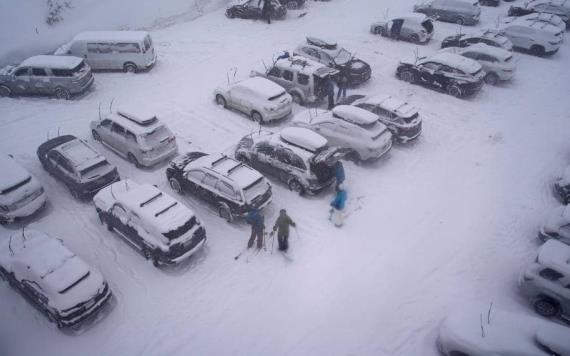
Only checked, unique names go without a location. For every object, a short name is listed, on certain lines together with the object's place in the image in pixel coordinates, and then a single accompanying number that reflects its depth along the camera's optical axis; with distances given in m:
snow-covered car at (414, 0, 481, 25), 28.64
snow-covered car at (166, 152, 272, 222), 13.59
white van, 21.88
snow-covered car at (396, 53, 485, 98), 20.83
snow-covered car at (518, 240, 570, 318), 11.09
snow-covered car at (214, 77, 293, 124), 18.69
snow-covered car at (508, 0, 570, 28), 29.34
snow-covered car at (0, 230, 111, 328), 10.65
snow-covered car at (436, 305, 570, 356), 9.45
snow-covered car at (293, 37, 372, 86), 21.95
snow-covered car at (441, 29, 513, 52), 24.09
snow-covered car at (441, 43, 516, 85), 22.09
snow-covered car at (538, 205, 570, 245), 12.93
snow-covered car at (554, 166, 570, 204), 15.01
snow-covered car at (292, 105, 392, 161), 16.34
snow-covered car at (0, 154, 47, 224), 13.52
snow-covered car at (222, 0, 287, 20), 28.64
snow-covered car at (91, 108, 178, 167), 15.88
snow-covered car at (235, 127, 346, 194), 14.77
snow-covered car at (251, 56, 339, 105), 19.97
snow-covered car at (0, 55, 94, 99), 19.62
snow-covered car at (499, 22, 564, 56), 24.97
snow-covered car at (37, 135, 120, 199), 14.46
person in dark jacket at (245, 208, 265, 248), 12.74
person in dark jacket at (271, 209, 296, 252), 12.62
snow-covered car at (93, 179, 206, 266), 12.09
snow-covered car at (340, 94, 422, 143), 17.48
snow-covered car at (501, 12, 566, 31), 26.70
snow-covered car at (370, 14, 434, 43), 26.16
